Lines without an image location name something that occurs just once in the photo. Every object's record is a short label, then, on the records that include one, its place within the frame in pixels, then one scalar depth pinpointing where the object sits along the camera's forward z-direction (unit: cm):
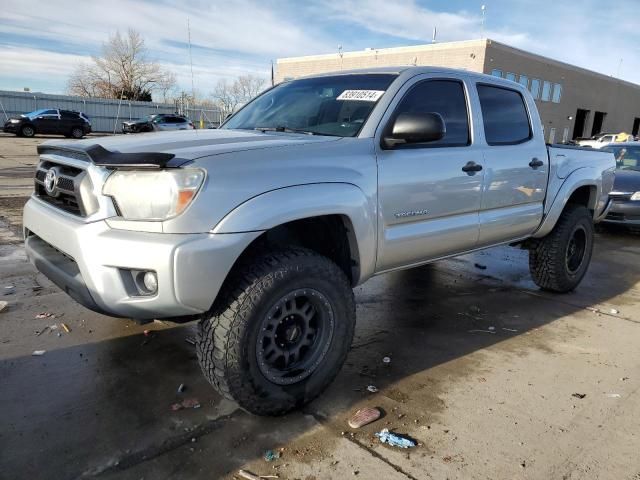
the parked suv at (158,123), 2942
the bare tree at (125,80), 5331
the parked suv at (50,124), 2598
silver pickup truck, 242
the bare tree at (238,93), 5677
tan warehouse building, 3572
